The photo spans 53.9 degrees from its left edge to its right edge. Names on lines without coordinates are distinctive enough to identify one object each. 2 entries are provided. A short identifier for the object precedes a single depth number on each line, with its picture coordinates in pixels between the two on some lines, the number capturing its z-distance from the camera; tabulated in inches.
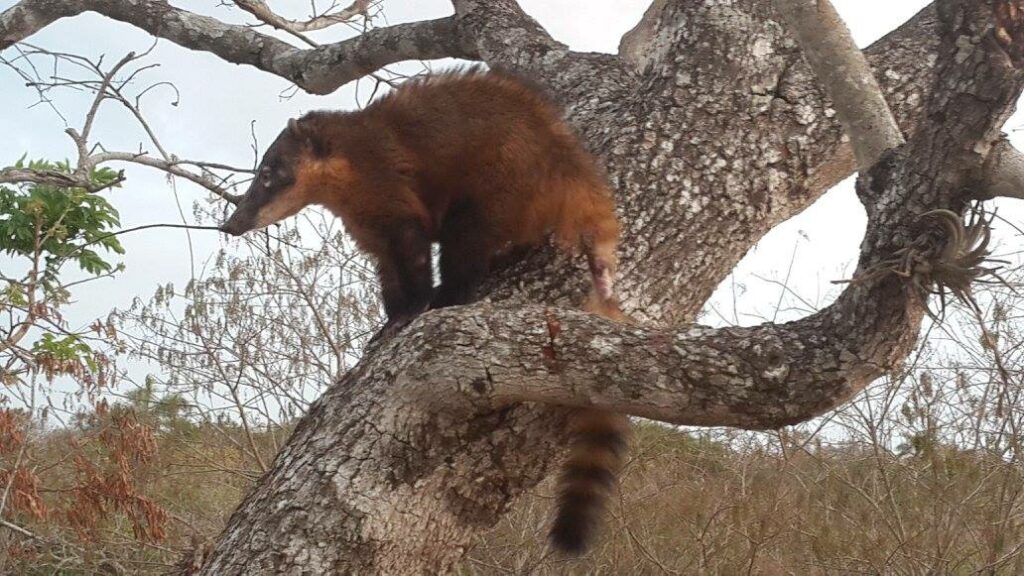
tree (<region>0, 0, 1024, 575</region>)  104.5
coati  136.2
